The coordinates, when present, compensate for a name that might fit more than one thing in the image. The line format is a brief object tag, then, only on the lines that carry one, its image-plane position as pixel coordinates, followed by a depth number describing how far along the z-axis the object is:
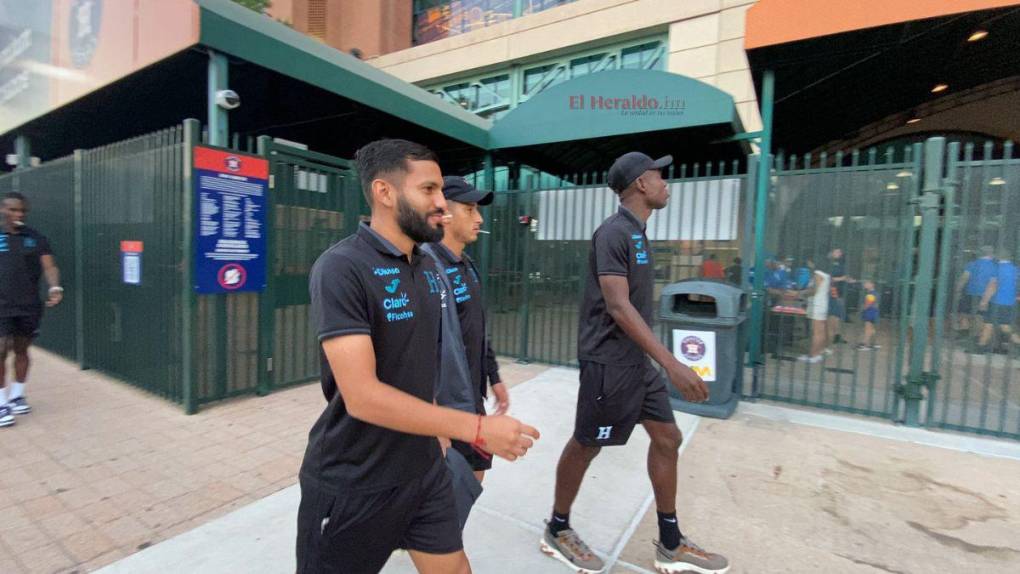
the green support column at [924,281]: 4.56
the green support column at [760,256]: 5.48
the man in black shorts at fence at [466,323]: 2.16
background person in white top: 5.24
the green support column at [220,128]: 4.87
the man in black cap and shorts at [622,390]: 2.52
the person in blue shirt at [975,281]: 4.53
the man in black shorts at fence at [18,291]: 4.48
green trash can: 4.77
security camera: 5.07
